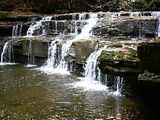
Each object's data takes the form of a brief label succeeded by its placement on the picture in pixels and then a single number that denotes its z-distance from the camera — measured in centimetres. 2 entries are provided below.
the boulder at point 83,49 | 1420
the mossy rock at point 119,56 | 1034
